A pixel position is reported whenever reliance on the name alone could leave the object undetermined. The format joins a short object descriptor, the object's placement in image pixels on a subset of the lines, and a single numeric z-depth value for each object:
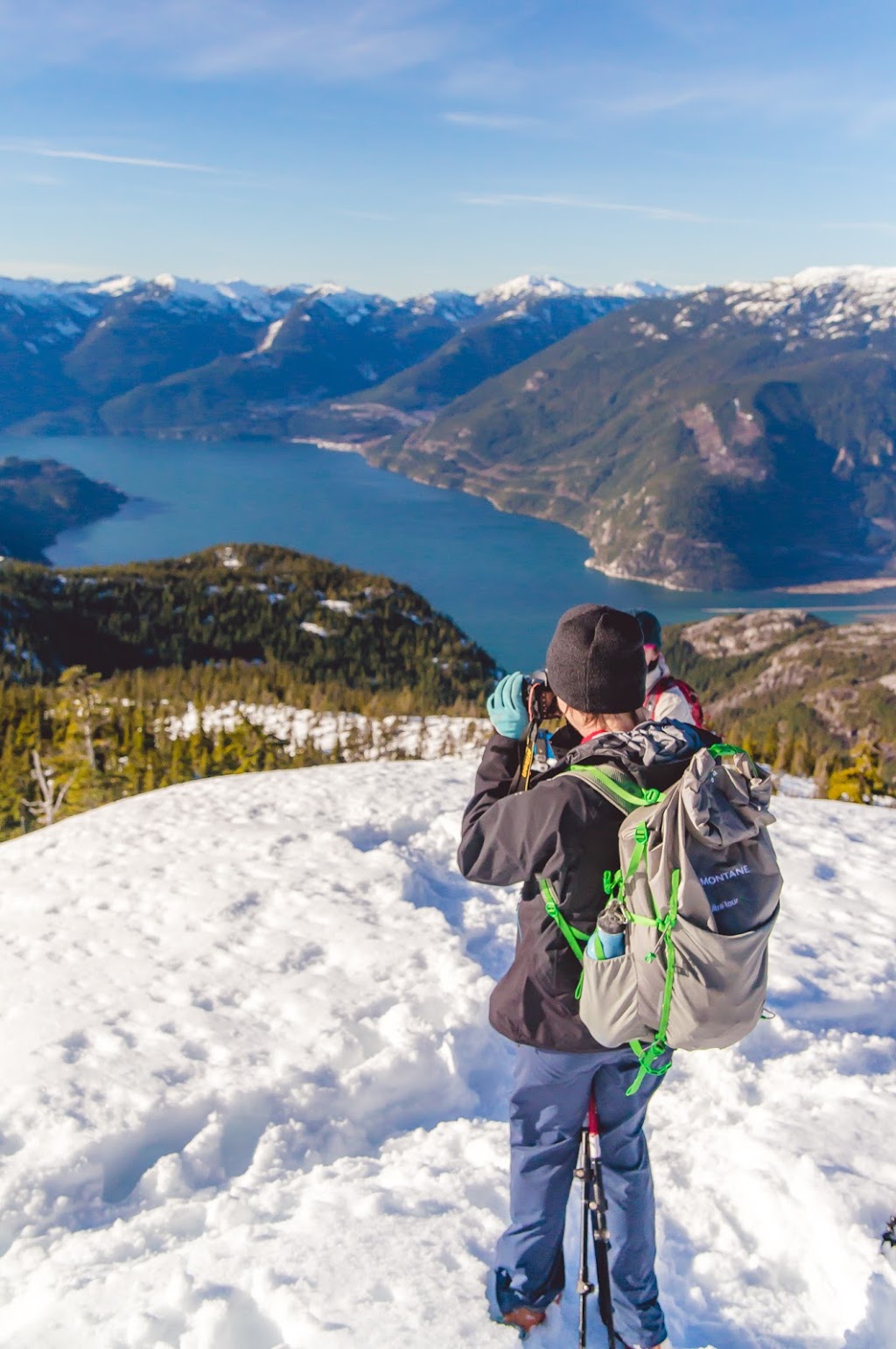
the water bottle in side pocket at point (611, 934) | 3.33
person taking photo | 3.38
